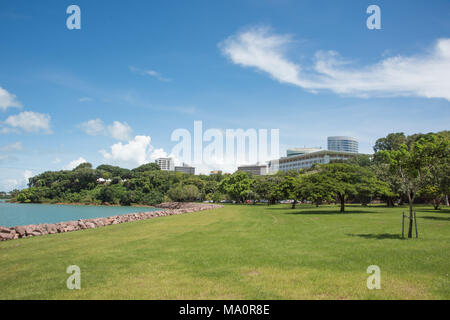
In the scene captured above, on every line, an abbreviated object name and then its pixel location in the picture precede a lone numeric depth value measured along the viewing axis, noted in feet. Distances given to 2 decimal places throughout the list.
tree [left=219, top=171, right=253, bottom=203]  252.62
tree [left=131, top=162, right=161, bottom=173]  454.40
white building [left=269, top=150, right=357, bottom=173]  416.11
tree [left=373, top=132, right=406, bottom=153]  260.42
